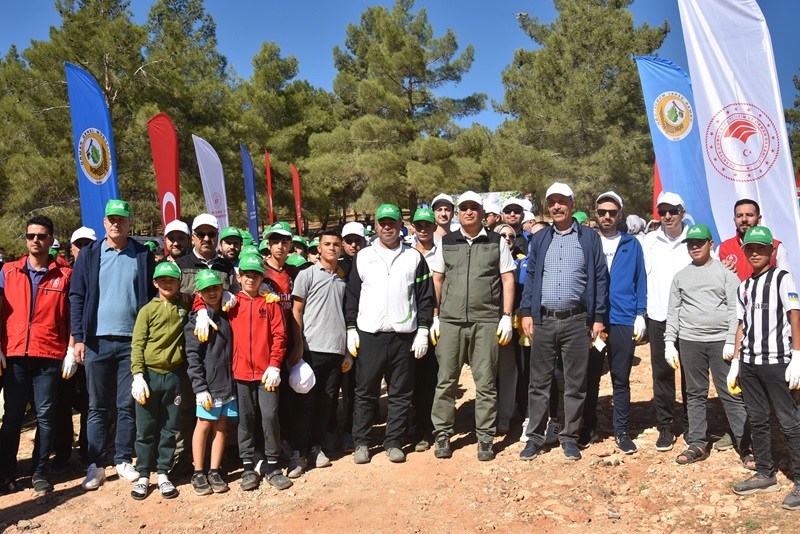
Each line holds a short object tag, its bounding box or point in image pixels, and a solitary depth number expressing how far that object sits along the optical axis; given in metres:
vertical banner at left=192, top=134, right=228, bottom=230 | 8.40
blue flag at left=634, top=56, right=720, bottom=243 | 6.16
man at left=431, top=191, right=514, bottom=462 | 5.12
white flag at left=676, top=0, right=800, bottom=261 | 4.92
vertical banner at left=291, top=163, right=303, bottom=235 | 15.05
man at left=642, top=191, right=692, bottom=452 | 5.11
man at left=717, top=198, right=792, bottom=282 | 4.93
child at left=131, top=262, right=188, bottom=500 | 4.51
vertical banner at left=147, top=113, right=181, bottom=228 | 6.71
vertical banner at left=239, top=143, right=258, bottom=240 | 10.90
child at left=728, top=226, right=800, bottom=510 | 4.06
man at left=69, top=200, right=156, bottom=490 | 4.75
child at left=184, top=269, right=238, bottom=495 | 4.50
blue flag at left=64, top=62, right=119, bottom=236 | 6.22
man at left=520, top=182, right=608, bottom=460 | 4.98
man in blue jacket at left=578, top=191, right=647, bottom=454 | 5.13
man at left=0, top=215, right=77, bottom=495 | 4.68
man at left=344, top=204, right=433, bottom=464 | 5.13
